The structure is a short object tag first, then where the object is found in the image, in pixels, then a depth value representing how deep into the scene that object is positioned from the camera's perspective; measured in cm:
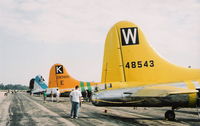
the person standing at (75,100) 1257
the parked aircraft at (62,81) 3441
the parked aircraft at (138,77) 1047
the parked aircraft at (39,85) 5772
